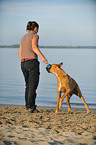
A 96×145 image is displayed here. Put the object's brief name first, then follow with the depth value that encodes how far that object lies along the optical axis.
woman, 12.96
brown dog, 12.80
